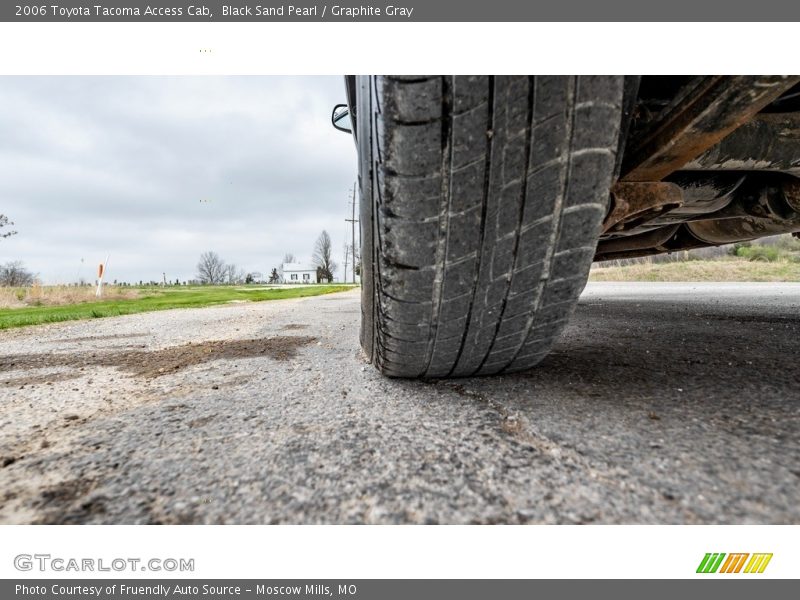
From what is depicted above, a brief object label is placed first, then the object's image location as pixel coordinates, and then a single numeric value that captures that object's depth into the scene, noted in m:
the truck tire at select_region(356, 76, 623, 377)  0.65
